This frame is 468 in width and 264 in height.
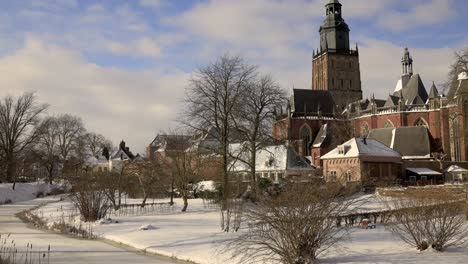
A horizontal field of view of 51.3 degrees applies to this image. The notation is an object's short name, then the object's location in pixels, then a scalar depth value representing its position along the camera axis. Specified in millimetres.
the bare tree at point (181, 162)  31172
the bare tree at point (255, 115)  31250
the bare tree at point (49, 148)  64637
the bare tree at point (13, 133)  53000
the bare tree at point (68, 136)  73288
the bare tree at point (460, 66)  24875
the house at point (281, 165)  50938
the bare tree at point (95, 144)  94275
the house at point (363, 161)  46156
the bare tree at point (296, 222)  11727
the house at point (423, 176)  49456
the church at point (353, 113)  57312
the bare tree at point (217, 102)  30766
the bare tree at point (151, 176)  36438
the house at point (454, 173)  52500
